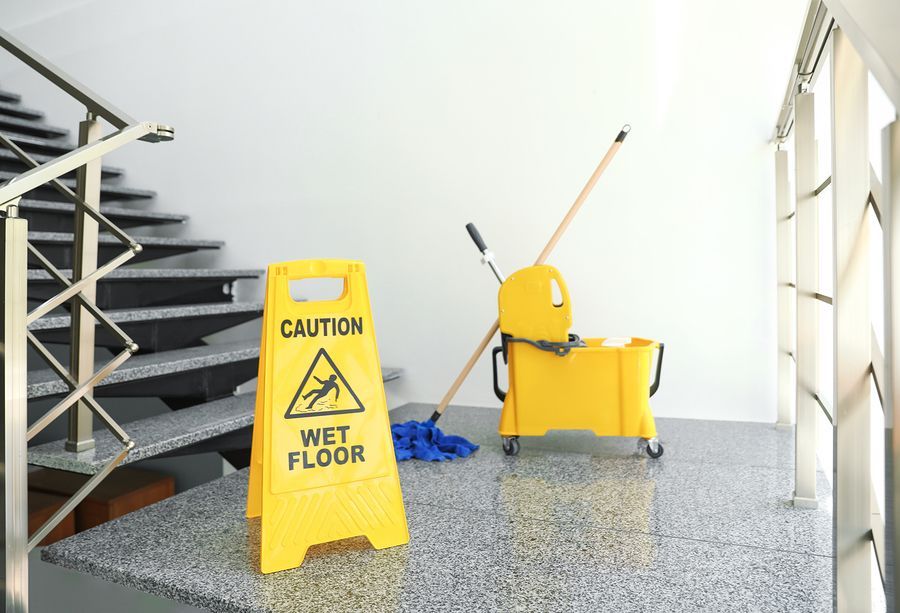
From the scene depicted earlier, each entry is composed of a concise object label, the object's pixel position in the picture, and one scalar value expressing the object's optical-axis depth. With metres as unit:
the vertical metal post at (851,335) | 0.91
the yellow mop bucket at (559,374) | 2.02
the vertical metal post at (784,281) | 2.41
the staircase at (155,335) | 1.81
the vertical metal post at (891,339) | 0.62
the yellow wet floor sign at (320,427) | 1.33
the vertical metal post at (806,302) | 1.58
